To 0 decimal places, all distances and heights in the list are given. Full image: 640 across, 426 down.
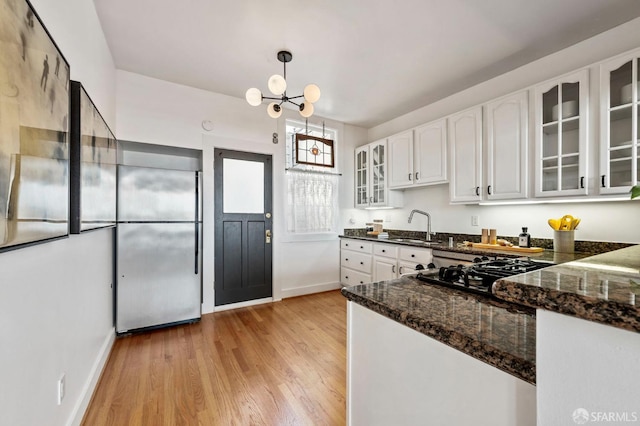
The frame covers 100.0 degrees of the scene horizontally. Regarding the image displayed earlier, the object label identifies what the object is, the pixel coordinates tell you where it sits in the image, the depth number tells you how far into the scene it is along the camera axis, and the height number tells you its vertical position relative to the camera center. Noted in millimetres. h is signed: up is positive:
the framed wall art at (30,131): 800 +284
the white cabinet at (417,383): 620 -476
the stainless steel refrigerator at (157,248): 2660 -382
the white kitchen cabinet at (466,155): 2824 +629
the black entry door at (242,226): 3424 -191
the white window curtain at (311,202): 3939 +147
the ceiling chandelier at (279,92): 2053 +970
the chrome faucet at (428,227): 3522 -195
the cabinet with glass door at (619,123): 1897 +657
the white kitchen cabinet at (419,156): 3223 +734
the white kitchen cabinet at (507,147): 2465 +631
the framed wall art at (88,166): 1388 +277
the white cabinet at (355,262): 3797 -741
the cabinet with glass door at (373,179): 4012 +539
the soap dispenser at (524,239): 2549 -250
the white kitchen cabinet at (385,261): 3361 -638
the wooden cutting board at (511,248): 2431 -337
